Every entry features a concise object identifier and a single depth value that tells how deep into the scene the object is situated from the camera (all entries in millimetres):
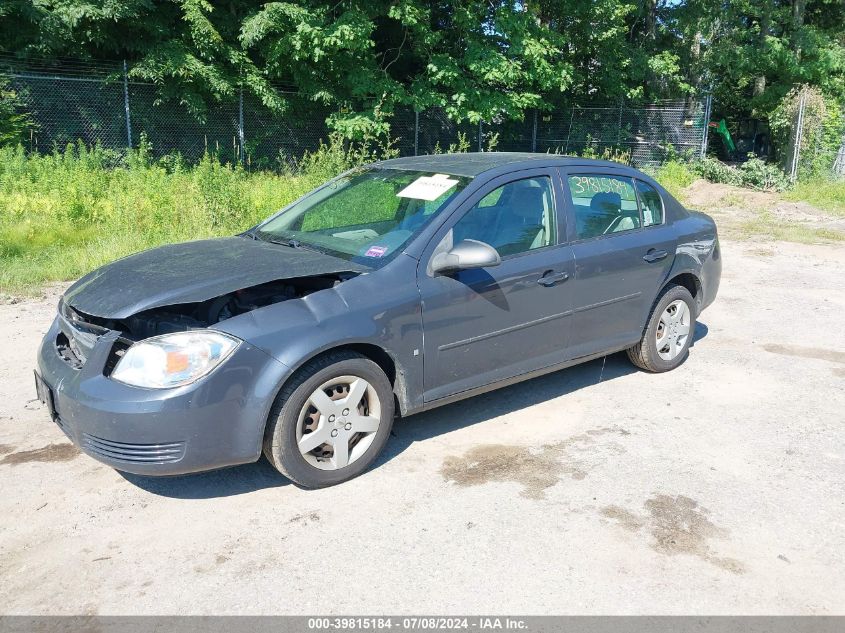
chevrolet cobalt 3549
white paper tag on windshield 4605
